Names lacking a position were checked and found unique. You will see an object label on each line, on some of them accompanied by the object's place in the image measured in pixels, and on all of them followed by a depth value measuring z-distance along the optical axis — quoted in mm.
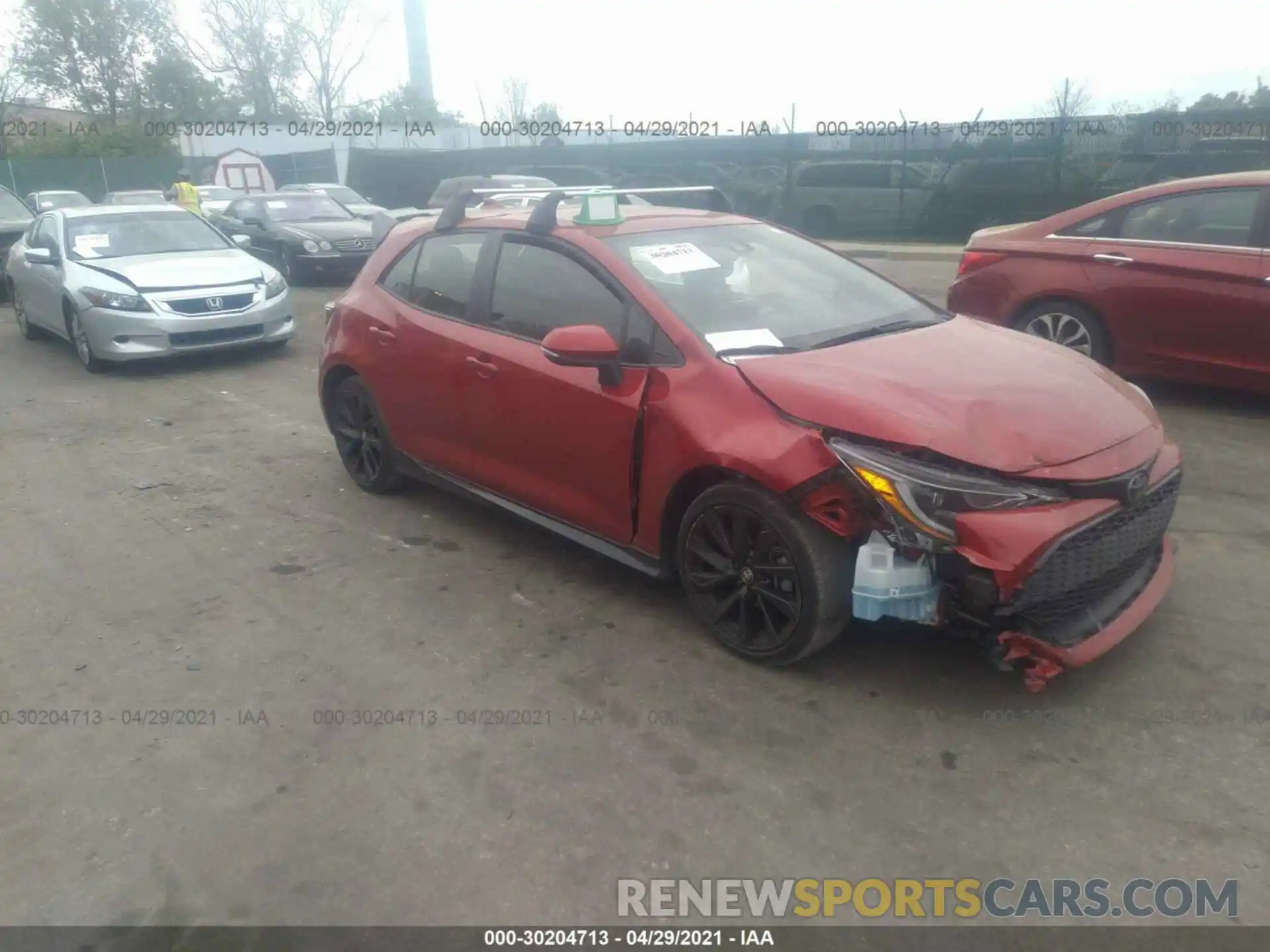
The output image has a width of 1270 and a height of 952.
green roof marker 4430
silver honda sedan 8844
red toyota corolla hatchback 3201
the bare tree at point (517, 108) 51497
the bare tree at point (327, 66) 56406
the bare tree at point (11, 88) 46456
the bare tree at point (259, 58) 55094
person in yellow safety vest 17672
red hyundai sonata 6191
